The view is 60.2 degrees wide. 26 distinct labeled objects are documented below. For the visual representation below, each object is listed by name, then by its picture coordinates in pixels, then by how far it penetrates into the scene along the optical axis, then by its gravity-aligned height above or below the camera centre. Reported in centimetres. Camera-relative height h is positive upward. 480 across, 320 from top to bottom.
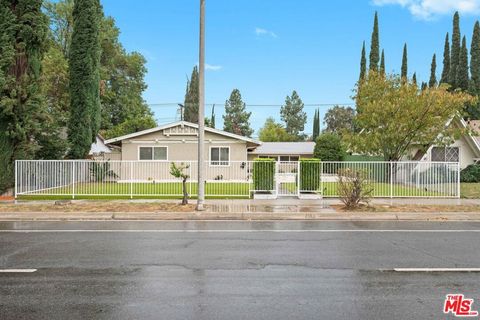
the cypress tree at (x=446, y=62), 5491 +1391
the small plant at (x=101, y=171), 1909 -18
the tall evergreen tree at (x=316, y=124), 7800 +813
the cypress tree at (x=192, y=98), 6769 +1148
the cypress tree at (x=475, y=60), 5000 +1314
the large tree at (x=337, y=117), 8738 +1059
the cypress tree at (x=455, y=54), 5322 +1459
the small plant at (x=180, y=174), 1540 -26
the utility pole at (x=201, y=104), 1493 +230
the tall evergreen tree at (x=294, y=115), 9662 +1228
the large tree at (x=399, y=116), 2167 +275
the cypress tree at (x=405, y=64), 5869 +1448
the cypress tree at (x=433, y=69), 5823 +1393
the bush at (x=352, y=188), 1504 -77
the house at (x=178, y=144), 2895 +161
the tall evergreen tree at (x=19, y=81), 1894 +405
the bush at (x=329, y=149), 4097 +179
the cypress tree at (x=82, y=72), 2647 +609
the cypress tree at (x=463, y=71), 5191 +1210
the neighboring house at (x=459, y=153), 2898 +96
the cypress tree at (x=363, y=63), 5359 +1351
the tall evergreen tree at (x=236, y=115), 9238 +1174
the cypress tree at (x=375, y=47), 5050 +1475
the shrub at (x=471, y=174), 2850 -52
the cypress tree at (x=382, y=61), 5222 +1355
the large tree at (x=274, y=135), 7481 +599
